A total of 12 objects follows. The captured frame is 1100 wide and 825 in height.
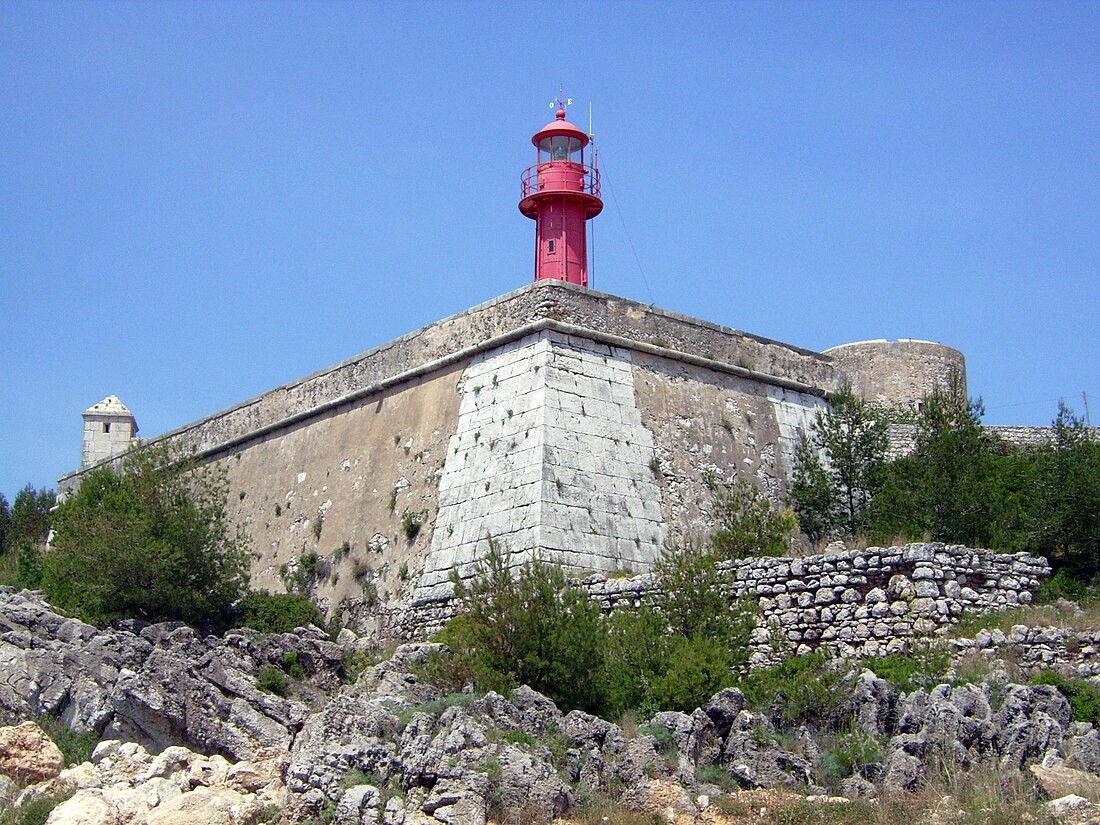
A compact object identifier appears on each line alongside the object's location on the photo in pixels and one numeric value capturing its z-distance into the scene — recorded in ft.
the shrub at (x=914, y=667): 43.39
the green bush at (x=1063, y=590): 52.29
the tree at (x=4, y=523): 116.37
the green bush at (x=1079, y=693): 40.50
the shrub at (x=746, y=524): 59.41
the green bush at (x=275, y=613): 61.98
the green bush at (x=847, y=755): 37.81
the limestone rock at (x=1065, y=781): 34.27
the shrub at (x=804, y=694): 41.93
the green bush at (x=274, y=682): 48.91
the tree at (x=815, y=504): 70.54
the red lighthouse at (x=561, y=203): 96.53
